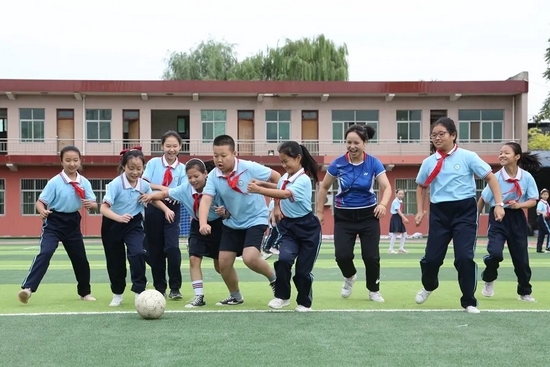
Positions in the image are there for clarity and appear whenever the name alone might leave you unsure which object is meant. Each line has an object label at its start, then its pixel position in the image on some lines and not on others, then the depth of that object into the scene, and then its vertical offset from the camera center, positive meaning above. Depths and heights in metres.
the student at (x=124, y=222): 8.28 -0.52
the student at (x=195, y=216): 8.10 -0.47
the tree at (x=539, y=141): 52.54 +1.91
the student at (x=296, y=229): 7.60 -0.58
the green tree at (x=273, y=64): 44.34 +6.27
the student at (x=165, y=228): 8.70 -0.64
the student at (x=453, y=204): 7.54 -0.34
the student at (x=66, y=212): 8.47 -0.44
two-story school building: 34.81 +2.31
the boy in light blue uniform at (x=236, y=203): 7.71 -0.32
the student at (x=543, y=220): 21.73 -1.41
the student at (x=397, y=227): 20.02 -1.45
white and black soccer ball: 6.86 -1.19
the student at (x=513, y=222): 8.77 -0.59
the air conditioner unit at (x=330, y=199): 34.53 -1.29
